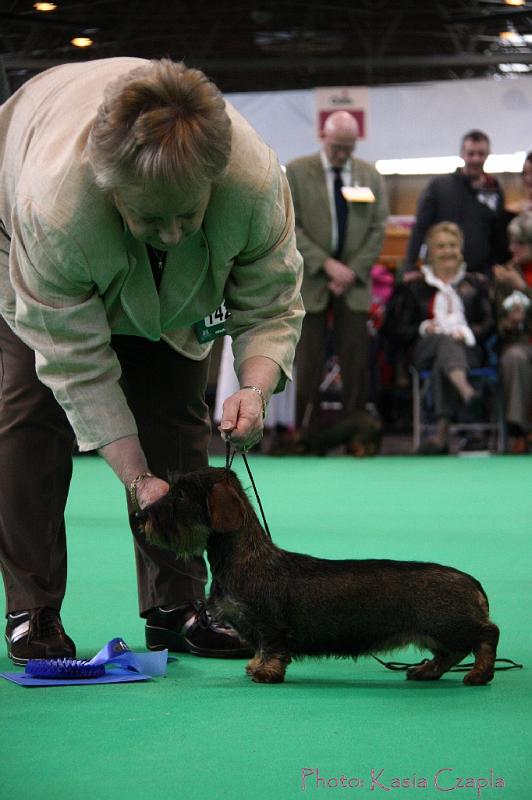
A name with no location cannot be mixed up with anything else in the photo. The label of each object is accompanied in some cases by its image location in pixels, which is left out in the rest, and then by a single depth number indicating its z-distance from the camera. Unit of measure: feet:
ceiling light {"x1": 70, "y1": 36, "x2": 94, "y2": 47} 48.21
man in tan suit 26.53
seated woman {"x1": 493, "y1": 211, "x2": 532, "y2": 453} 28.07
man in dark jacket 28.35
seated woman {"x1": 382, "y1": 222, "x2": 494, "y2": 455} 27.45
